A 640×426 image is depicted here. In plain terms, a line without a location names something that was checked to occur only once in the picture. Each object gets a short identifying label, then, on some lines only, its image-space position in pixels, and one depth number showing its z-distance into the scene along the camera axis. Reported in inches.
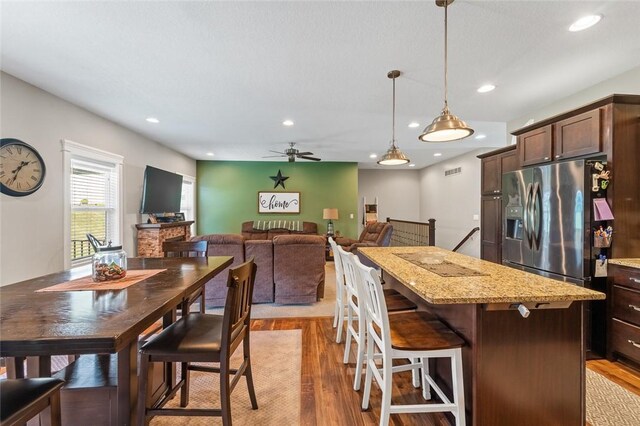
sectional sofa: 150.5
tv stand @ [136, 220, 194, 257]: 188.4
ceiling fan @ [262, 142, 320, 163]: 226.2
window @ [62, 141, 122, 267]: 134.3
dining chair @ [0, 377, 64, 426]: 35.6
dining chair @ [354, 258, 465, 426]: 57.4
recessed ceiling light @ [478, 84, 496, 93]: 120.7
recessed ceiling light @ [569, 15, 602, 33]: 77.9
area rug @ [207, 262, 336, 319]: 142.6
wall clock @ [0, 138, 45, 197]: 103.4
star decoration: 308.5
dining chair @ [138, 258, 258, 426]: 55.9
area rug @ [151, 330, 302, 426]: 70.7
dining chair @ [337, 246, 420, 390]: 76.0
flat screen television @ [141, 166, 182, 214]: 190.4
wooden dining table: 37.4
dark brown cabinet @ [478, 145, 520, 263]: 155.9
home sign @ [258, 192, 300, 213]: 309.6
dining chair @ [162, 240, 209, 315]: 107.0
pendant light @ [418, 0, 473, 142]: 81.3
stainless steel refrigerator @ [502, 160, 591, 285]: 96.5
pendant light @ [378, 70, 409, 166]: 132.5
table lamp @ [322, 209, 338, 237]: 296.0
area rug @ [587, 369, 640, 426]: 70.3
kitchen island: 55.5
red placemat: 61.9
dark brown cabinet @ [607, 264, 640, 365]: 88.7
